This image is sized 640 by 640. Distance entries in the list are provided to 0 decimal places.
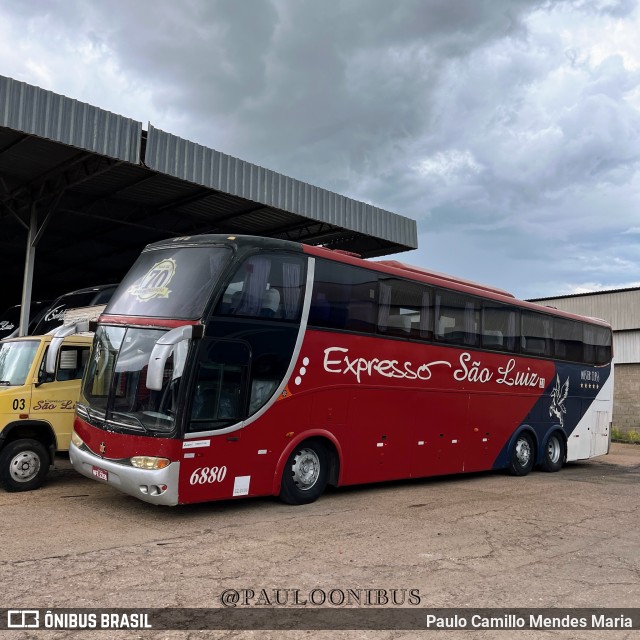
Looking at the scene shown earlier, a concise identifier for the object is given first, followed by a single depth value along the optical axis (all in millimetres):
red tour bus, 7184
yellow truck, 8633
